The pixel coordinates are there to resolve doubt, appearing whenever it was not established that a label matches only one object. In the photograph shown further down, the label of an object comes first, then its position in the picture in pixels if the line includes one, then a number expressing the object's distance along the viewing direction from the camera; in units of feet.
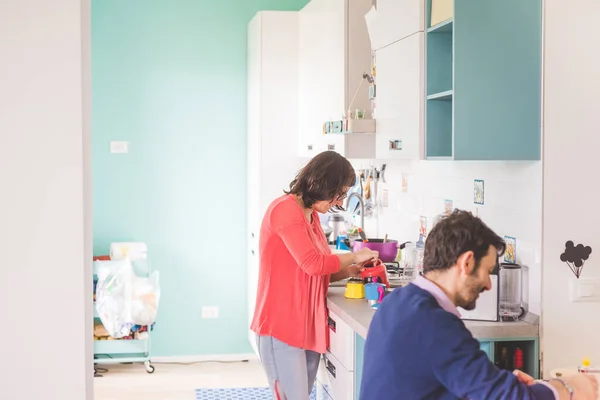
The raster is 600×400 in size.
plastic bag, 18.11
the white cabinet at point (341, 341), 10.43
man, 5.84
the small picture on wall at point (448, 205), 12.07
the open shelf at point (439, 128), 10.70
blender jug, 9.36
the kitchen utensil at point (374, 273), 11.12
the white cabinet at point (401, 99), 10.80
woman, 10.36
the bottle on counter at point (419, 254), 11.66
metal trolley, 18.42
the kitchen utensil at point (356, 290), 11.05
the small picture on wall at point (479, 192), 10.90
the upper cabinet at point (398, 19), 10.77
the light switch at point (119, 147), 19.60
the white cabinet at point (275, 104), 18.15
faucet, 15.10
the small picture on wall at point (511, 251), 10.01
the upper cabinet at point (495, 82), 9.19
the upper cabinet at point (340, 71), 13.84
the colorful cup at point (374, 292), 10.66
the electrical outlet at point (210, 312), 20.29
